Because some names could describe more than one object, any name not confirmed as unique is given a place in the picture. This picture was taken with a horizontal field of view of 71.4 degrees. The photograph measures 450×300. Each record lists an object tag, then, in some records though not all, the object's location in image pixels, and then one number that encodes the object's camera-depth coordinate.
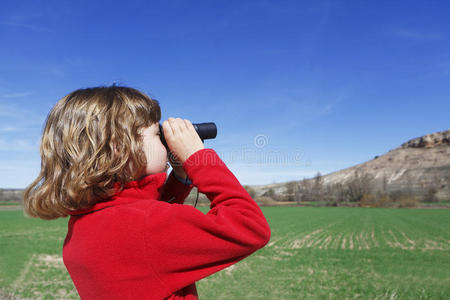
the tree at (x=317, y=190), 110.38
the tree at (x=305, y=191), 110.76
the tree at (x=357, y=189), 103.62
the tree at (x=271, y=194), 113.00
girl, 0.96
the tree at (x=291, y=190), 112.18
